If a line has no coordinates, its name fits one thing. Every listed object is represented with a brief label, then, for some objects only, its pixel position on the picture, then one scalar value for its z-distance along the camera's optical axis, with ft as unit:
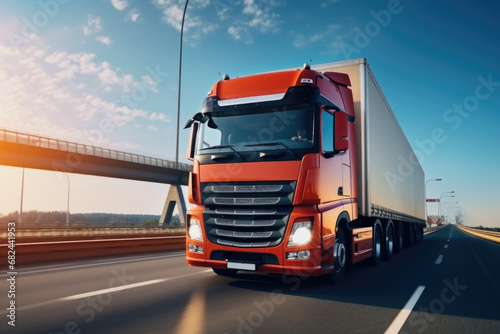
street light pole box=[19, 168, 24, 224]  129.86
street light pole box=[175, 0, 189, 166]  117.39
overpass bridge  104.12
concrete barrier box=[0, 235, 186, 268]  32.50
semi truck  19.98
